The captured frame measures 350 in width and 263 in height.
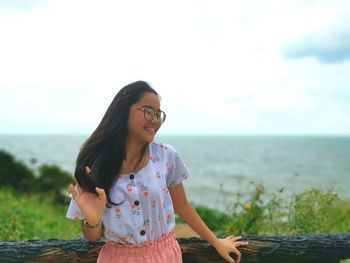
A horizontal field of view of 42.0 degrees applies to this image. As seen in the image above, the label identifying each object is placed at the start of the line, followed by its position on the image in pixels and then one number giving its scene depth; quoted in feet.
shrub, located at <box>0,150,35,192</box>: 51.00
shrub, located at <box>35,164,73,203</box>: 50.69
